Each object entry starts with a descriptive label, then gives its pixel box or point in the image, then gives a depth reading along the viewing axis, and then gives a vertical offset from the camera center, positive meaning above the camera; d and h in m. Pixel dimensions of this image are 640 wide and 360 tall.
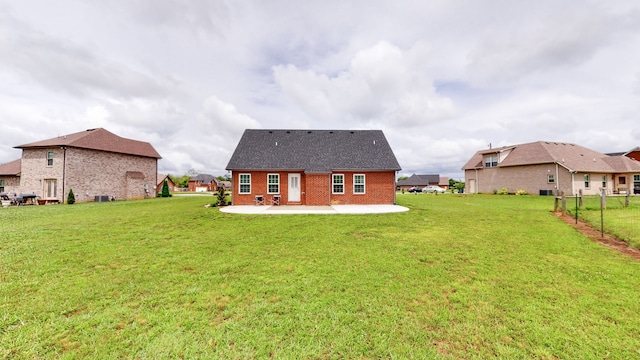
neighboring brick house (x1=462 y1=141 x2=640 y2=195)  28.09 +1.70
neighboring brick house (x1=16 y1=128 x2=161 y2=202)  24.23 +2.03
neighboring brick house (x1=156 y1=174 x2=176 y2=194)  53.32 +1.08
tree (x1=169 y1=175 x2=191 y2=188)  84.79 +1.76
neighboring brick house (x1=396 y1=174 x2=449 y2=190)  85.75 +1.25
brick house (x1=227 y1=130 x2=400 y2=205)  19.61 +0.81
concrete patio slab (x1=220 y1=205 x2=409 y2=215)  14.92 -1.58
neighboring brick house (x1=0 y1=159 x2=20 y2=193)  26.48 +0.87
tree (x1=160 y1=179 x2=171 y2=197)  35.50 -0.68
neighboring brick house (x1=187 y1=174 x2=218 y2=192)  79.31 +0.98
